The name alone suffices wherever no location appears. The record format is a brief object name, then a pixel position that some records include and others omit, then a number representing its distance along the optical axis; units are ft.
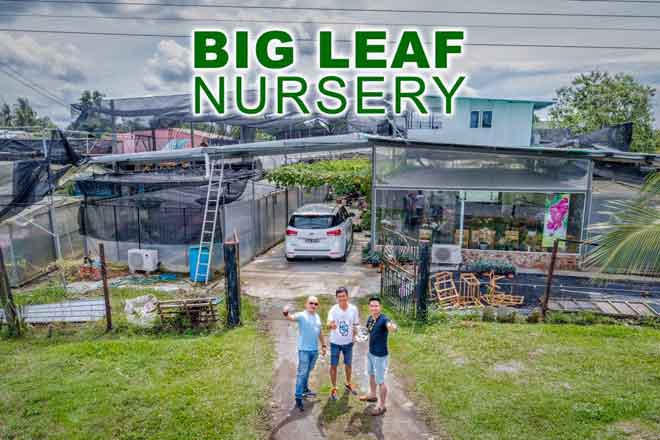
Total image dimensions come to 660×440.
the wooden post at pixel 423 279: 23.70
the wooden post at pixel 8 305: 22.94
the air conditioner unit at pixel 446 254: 38.75
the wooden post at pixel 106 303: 23.24
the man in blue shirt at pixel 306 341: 15.97
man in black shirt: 15.46
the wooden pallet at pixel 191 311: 23.72
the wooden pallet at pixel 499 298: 28.86
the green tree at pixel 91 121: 48.14
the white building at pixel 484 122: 80.23
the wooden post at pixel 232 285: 23.38
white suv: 37.70
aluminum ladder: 33.17
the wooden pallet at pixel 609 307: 25.23
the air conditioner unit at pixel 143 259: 35.22
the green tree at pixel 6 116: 155.21
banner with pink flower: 38.11
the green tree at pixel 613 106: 99.35
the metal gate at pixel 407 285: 23.80
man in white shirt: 16.08
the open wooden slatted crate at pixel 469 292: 29.01
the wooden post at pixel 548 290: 24.38
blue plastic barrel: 33.29
